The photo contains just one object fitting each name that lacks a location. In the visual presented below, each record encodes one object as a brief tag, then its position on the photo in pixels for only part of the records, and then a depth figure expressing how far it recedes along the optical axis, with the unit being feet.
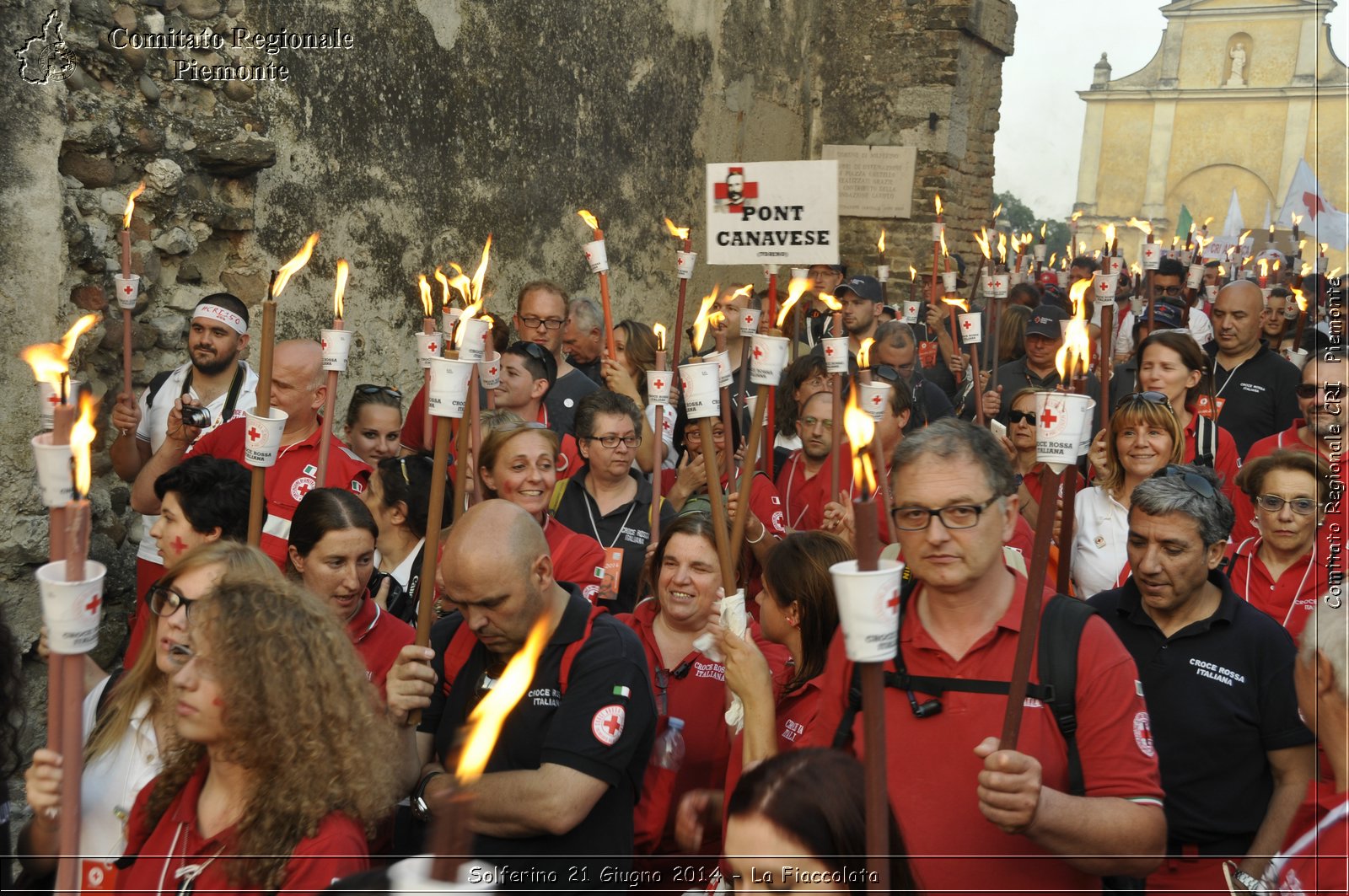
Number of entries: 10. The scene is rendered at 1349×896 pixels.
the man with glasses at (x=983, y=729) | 8.33
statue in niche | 196.03
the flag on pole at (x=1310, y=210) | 47.88
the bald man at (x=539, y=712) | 9.79
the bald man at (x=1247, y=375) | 25.14
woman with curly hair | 8.05
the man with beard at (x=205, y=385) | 18.61
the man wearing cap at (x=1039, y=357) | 26.20
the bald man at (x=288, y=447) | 16.94
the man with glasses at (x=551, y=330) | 22.88
